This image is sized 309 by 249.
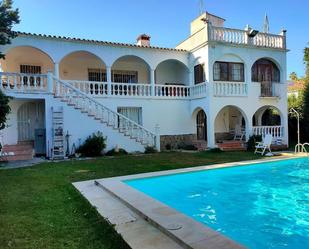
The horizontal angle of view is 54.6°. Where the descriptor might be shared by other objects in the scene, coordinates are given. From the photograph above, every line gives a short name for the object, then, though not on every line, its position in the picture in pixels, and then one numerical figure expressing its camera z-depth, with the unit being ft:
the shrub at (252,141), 60.90
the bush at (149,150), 55.80
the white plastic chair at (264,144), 54.39
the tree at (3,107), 39.09
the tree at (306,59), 75.17
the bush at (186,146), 63.14
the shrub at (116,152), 52.98
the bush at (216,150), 57.98
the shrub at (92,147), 51.49
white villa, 52.47
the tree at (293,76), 142.30
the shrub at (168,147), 63.65
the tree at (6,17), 40.88
